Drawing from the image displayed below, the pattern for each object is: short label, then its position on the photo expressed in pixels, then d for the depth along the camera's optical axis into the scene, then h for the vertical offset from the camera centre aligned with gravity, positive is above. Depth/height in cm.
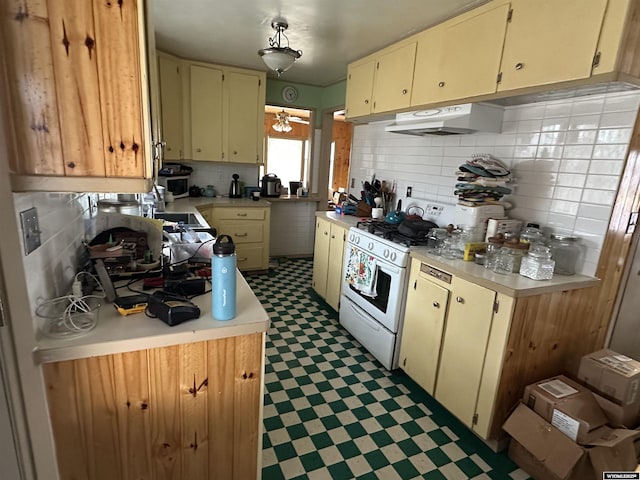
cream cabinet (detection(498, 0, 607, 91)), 147 +62
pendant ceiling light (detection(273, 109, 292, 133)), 561 +59
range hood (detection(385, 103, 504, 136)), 206 +32
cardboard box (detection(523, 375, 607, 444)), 149 -103
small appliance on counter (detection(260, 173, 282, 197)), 447 -36
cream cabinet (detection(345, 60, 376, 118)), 298 +68
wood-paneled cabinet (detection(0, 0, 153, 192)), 79 +13
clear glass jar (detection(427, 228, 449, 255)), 222 -47
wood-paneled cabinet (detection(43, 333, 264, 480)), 98 -80
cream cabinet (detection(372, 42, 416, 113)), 251 +67
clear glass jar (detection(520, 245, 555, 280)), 172 -45
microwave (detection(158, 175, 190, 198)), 370 -36
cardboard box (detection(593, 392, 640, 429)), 156 -106
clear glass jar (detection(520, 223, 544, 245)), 193 -34
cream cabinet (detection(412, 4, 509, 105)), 187 +67
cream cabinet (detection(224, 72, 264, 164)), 388 +45
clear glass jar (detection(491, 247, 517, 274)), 184 -47
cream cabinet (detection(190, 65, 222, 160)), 372 +45
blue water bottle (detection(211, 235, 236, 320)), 104 -38
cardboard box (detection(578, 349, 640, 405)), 159 -92
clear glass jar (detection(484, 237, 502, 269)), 191 -44
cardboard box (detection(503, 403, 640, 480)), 144 -117
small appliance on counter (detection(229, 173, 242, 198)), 423 -39
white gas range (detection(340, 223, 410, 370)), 229 -90
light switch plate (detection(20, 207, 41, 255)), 88 -23
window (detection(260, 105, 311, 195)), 734 +23
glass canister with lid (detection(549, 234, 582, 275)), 187 -41
